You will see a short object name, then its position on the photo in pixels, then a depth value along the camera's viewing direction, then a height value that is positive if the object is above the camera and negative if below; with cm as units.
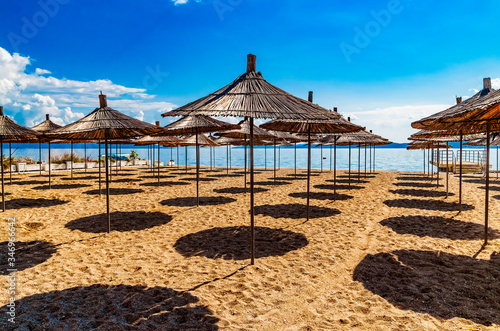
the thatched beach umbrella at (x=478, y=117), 420 +70
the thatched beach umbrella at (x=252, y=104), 402 +79
